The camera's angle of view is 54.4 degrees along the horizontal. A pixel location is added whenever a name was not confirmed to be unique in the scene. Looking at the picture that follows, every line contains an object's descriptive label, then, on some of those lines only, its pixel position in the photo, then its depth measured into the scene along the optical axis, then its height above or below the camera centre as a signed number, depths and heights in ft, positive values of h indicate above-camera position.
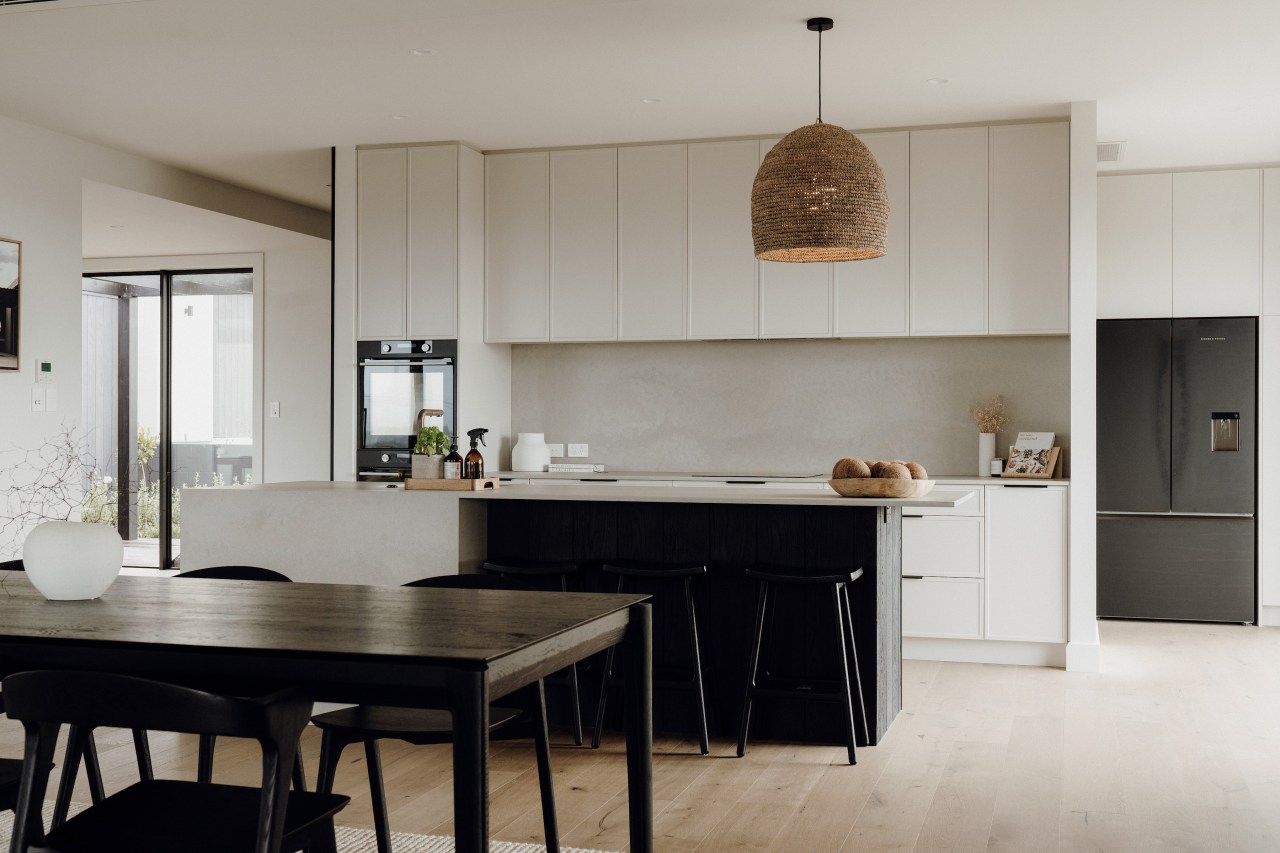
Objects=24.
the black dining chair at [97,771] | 9.32 -2.75
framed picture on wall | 19.70 +1.89
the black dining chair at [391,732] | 8.79 -2.23
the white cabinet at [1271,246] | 23.04 +3.19
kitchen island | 14.11 -1.48
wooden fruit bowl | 13.73 -0.78
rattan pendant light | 13.25 +2.39
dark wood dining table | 6.30 -1.28
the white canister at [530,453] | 22.50 -0.64
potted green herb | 15.12 -0.45
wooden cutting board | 14.84 -0.81
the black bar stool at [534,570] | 14.33 -1.77
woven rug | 10.41 -3.61
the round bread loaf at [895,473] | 13.76 -0.61
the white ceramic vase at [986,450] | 20.58 -0.53
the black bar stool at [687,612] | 13.87 -2.24
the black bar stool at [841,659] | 13.41 -2.69
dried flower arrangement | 20.80 +0.03
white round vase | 8.63 -1.00
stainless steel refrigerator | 22.88 -0.86
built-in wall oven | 21.54 +0.30
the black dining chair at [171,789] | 5.95 -1.94
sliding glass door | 29.71 +0.58
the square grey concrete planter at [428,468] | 15.11 -0.61
